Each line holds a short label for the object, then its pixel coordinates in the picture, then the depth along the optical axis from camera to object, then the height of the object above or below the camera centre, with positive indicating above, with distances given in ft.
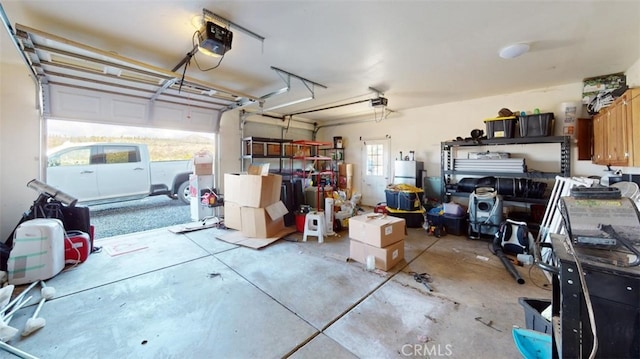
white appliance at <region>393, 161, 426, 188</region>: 16.56 +0.46
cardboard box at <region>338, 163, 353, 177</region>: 21.43 +0.92
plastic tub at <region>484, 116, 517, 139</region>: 12.42 +2.73
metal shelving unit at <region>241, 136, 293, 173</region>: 16.72 +2.28
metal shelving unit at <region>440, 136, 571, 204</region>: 11.54 +0.94
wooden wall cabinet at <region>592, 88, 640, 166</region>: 7.17 +1.56
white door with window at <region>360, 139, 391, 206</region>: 19.45 +0.79
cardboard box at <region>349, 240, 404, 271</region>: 8.59 -2.85
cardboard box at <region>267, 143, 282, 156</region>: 17.75 +2.36
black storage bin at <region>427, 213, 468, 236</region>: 12.80 -2.45
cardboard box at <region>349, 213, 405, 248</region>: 8.66 -1.94
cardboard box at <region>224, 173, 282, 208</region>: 11.91 -0.48
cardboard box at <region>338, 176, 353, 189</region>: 21.40 -0.26
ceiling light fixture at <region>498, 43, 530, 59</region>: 8.01 +4.47
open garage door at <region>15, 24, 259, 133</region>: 7.54 +4.24
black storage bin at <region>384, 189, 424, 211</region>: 14.47 -1.33
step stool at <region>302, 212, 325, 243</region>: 11.85 -2.40
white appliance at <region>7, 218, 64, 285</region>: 7.55 -2.35
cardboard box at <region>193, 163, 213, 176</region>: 15.31 +0.78
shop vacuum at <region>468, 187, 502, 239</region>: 11.62 -1.75
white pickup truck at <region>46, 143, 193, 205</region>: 14.55 +0.58
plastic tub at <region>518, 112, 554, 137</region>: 11.51 +2.63
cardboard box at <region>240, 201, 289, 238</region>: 12.01 -2.11
